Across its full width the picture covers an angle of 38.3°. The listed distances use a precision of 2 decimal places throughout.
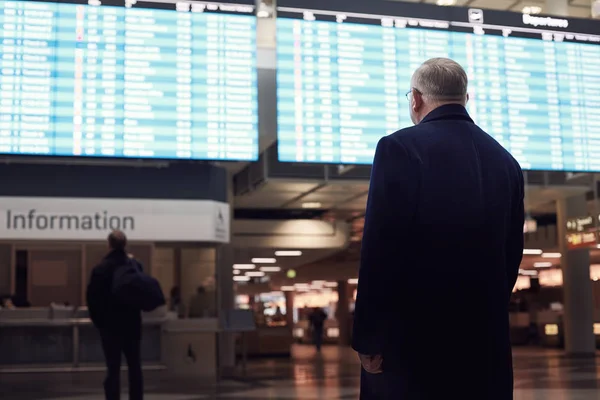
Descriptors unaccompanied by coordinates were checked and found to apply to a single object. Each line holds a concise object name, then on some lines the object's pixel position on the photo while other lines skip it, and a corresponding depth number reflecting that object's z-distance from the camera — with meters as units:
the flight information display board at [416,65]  9.95
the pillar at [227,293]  18.67
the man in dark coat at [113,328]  6.93
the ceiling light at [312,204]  19.72
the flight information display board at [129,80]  9.46
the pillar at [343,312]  36.44
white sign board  11.52
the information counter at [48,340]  13.41
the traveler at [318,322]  30.03
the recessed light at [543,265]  34.72
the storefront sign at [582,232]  12.88
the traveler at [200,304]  15.52
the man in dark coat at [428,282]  2.54
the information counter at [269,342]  24.31
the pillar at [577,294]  20.23
